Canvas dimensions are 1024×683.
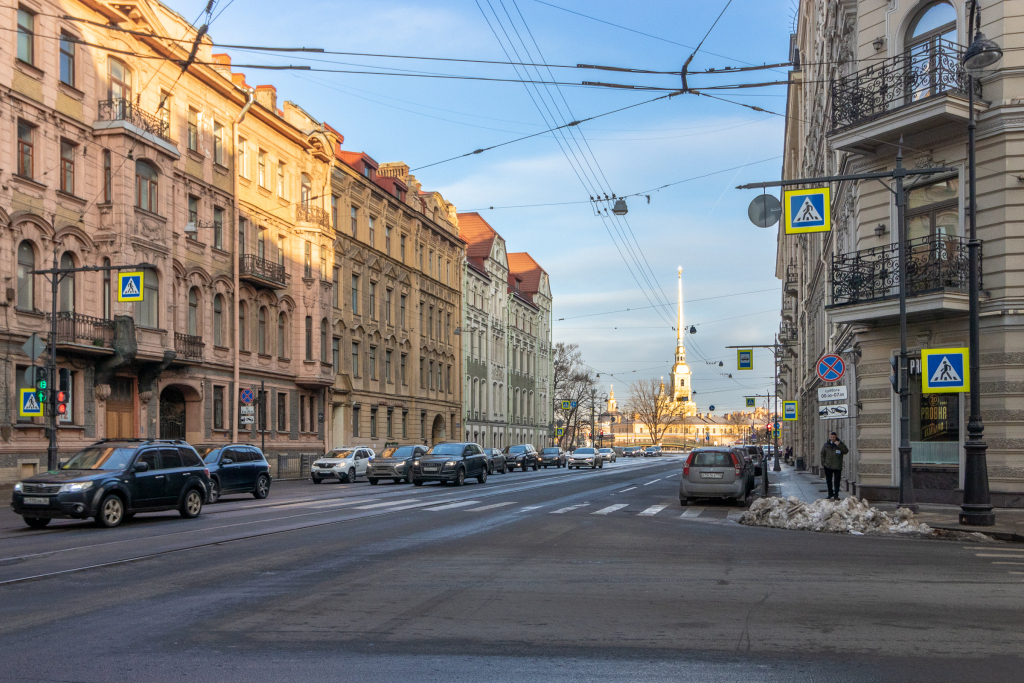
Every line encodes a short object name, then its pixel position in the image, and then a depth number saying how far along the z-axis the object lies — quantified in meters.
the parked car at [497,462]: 54.12
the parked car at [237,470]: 26.42
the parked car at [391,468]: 38.03
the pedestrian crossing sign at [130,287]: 28.53
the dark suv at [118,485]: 17.23
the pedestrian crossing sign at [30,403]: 26.28
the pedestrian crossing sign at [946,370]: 17.95
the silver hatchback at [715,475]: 24.11
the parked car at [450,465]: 34.00
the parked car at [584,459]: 65.25
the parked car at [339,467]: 40.78
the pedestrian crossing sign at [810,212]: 18.73
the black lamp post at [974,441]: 16.58
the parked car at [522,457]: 61.84
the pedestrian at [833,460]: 24.94
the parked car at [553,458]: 72.72
